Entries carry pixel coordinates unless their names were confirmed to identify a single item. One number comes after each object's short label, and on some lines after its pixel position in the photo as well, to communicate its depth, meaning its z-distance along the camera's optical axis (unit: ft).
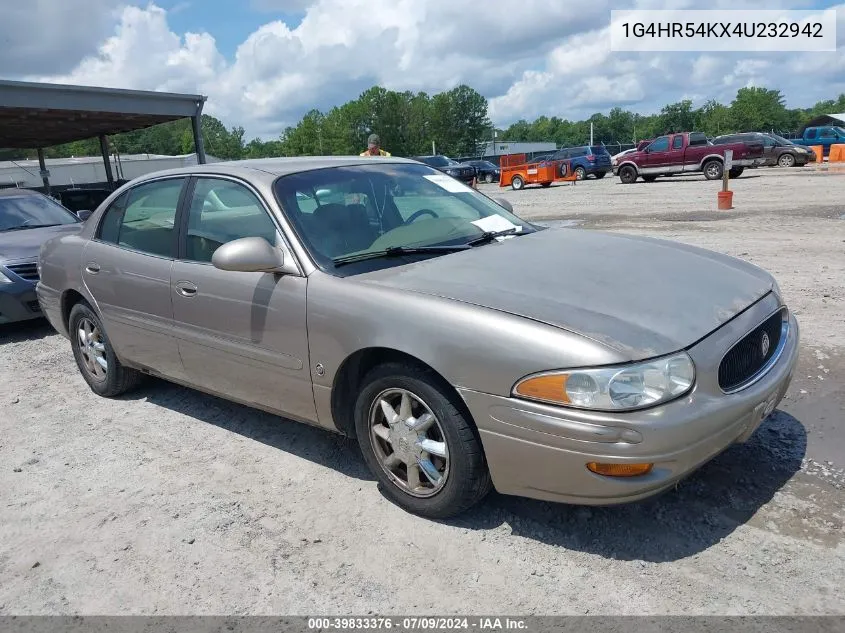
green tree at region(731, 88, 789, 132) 310.65
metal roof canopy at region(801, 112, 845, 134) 164.86
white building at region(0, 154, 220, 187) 192.03
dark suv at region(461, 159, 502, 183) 131.13
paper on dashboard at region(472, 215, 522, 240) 13.02
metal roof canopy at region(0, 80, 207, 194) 43.34
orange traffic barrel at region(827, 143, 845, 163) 101.14
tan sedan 8.27
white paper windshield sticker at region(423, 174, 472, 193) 14.11
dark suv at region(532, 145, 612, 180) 103.49
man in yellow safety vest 33.12
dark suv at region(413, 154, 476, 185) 99.04
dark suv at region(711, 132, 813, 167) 87.76
